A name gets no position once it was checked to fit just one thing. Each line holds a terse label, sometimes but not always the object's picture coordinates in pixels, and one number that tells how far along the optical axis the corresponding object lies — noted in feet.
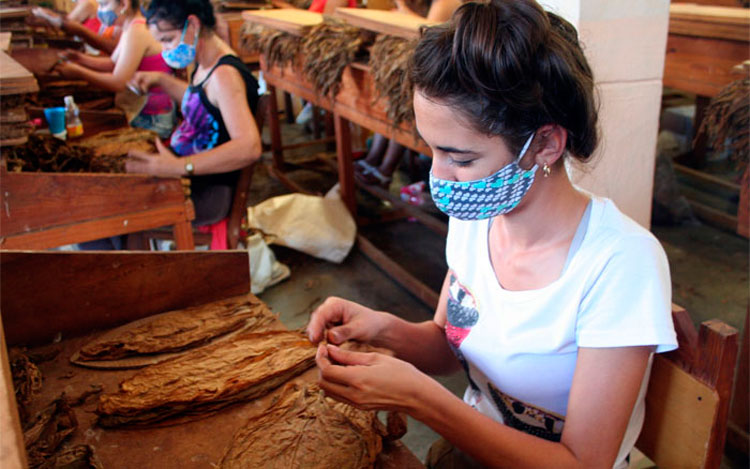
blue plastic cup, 10.78
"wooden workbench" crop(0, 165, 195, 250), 7.13
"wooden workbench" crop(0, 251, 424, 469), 3.81
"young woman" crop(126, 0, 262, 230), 9.77
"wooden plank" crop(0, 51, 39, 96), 7.13
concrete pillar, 6.39
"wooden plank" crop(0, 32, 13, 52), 9.70
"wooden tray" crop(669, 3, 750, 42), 10.94
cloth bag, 13.69
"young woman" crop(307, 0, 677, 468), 3.73
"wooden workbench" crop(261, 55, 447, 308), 10.98
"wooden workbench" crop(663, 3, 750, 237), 11.09
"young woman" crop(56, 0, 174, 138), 13.65
